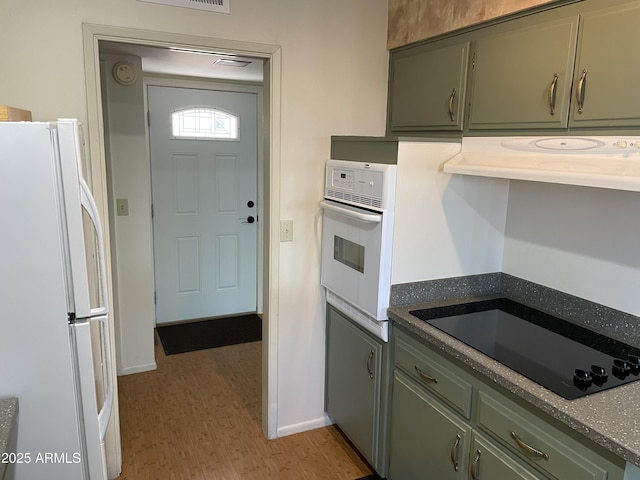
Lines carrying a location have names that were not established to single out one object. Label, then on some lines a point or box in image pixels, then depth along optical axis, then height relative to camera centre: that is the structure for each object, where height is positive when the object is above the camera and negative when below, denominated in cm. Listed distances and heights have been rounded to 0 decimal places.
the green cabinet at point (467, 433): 137 -92
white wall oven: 210 -41
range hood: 146 -2
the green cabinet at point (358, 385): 229 -118
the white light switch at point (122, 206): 324 -40
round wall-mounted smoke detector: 308 +45
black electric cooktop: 153 -71
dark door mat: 394 -157
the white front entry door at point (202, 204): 404 -49
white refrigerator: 124 -42
